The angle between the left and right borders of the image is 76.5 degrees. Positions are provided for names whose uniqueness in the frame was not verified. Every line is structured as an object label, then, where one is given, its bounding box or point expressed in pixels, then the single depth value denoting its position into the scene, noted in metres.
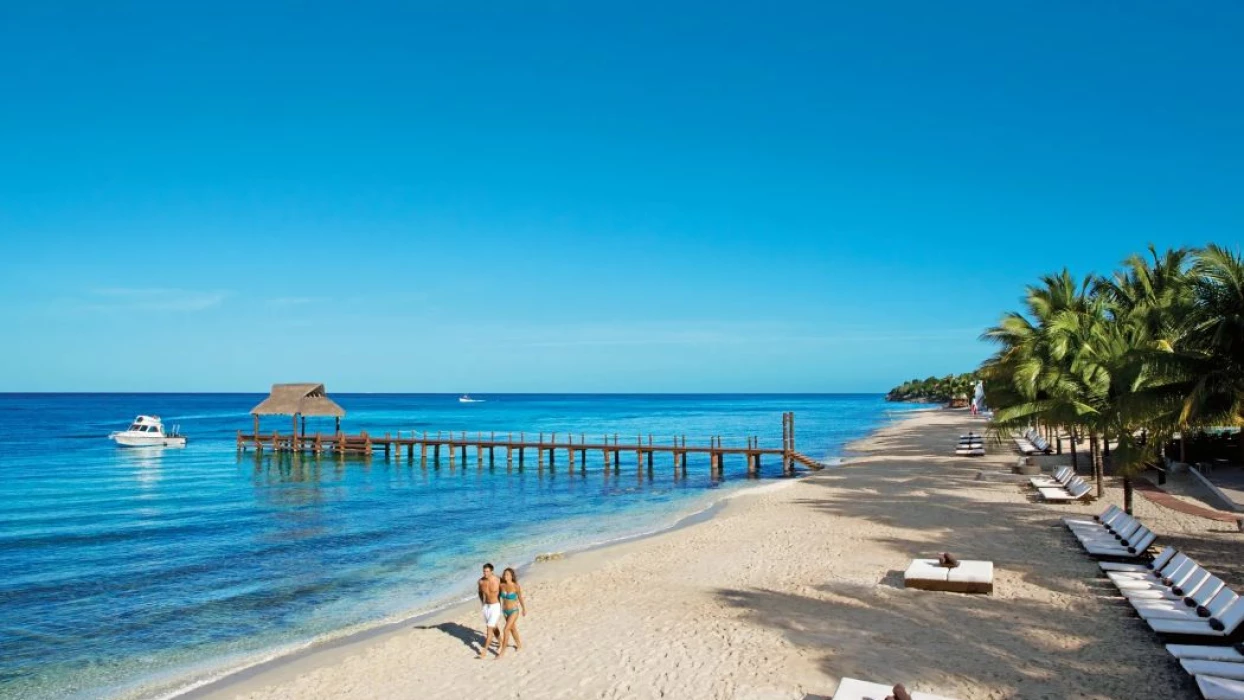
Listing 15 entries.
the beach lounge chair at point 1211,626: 9.13
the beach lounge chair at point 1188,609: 9.54
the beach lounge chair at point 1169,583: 10.78
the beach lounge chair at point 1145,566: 12.28
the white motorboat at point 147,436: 61.16
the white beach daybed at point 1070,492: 21.34
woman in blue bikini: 11.06
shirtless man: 11.03
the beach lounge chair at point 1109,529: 14.80
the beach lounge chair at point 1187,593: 10.16
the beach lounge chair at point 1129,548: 13.55
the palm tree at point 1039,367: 22.42
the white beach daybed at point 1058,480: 23.41
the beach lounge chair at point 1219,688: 7.49
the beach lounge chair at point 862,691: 7.69
